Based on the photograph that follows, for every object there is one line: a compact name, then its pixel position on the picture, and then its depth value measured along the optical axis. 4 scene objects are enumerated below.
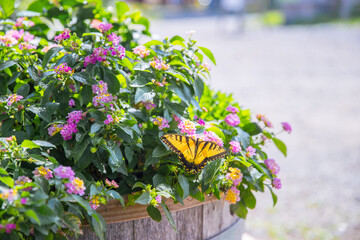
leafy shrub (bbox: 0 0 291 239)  1.12
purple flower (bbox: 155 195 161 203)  1.16
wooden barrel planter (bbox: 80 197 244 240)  1.19
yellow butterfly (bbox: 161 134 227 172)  1.18
